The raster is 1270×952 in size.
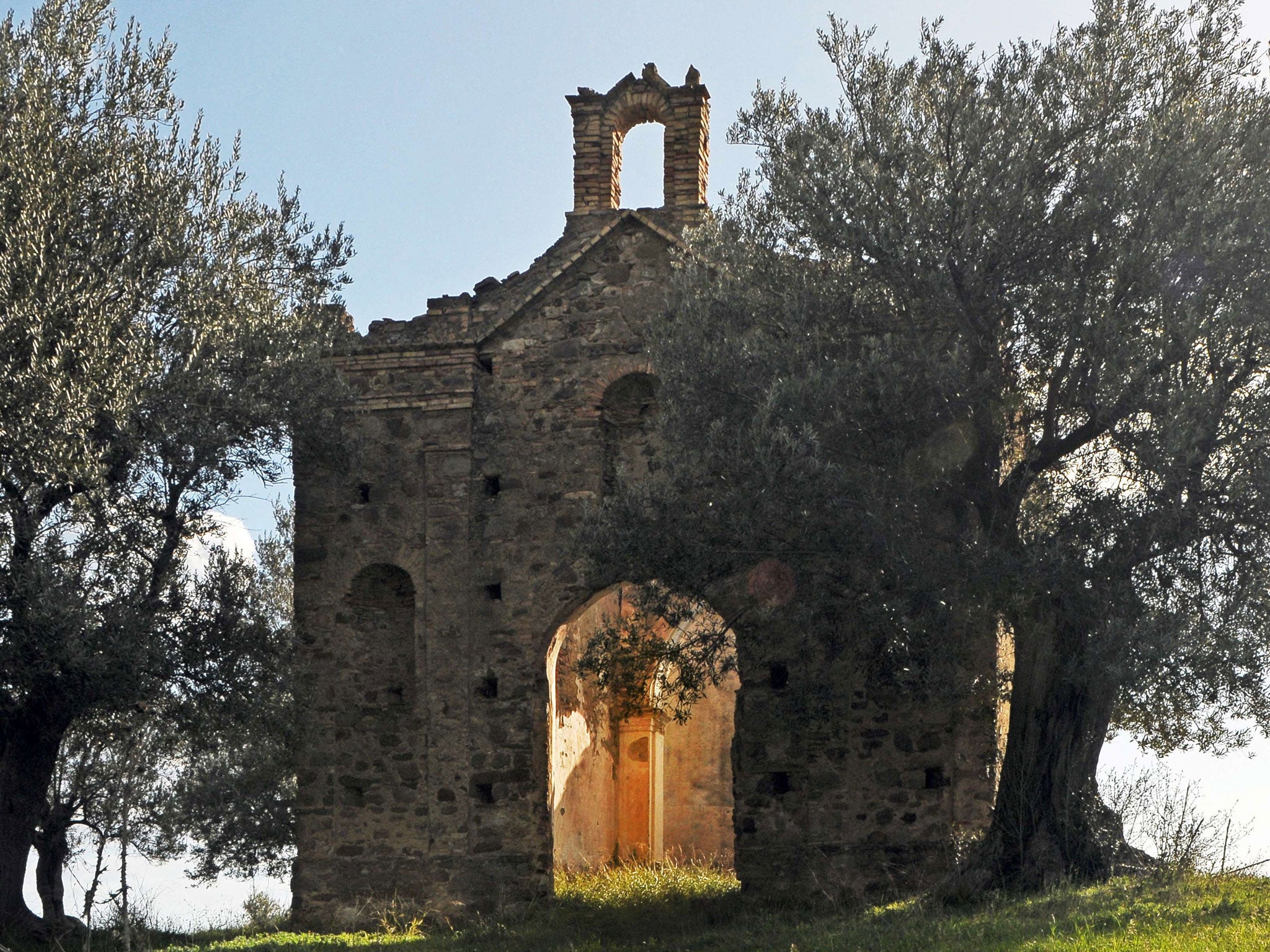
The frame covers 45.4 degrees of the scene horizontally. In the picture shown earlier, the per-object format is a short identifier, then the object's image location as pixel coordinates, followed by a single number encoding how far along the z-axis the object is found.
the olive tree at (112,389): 13.58
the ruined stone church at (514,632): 14.91
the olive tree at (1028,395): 11.87
